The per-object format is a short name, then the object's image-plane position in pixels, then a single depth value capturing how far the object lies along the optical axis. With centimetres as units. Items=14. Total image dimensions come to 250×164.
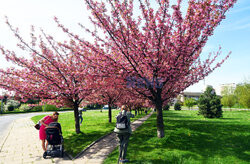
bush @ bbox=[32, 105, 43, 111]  4431
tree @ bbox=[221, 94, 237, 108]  3547
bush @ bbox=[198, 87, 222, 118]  1945
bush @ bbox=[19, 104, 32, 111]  4387
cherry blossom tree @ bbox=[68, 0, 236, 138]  609
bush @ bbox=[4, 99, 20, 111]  4304
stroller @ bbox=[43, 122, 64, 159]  610
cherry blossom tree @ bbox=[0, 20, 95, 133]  806
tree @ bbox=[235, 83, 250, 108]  2930
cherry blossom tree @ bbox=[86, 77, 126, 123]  1473
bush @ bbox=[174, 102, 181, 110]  4241
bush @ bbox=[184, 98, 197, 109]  4062
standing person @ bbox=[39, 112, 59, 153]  664
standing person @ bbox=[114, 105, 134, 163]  542
